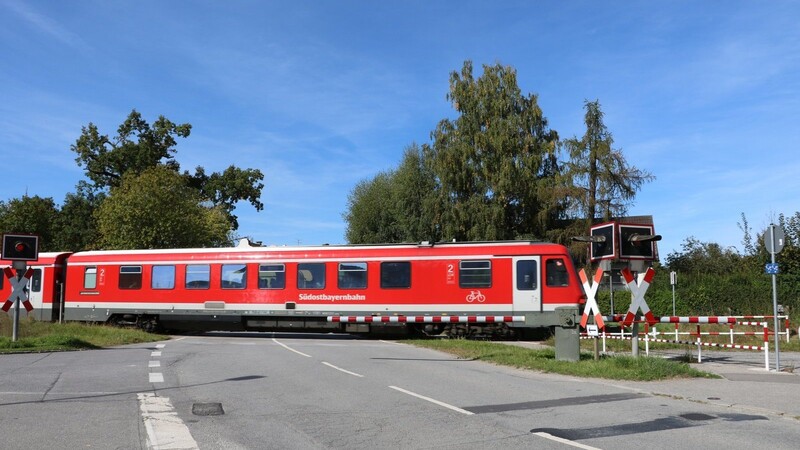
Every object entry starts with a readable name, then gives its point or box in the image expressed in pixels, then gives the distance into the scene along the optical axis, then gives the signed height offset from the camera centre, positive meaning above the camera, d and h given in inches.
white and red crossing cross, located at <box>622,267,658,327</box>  540.1 +1.1
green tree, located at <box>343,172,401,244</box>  2229.3 +252.8
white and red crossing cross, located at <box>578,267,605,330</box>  537.3 -6.4
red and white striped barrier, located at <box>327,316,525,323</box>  898.1 -36.8
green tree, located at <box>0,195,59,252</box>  2388.0 +261.0
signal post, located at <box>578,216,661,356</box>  533.3 +35.5
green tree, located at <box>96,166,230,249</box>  1534.2 +170.8
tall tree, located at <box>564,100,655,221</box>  1610.5 +283.7
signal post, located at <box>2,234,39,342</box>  716.0 +33.4
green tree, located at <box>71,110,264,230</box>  2255.2 +452.6
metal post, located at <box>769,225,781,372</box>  530.3 -2.9
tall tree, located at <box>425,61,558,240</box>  1701.5 +331.4
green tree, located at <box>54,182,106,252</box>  2571.4 +247.5
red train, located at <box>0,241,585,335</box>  896.3 +8.3
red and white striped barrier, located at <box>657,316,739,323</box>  555.2 -21.1
